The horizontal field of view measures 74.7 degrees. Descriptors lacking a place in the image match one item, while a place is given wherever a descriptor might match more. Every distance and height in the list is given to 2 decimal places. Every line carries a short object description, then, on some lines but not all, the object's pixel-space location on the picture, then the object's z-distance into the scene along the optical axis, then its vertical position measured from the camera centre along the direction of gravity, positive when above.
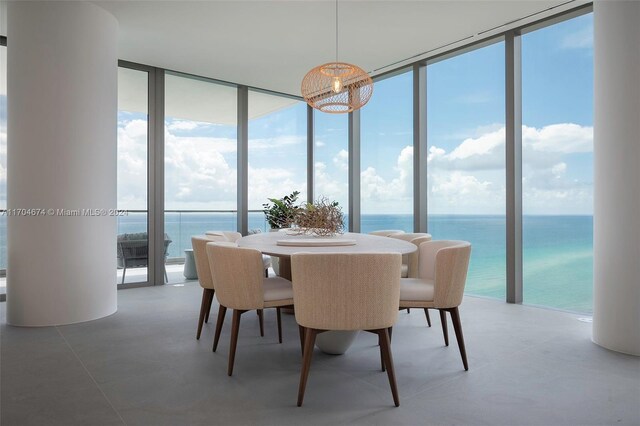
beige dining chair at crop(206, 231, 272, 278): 3.93 -0.24
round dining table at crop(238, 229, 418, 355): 2.53 -0.22
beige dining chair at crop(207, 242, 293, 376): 2.41 -0.41
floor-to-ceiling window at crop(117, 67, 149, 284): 5.22 +0.48
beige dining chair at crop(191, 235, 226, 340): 3.09 -0.44
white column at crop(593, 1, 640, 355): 2.82 +0.24
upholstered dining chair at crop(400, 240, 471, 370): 2.42 -0.46
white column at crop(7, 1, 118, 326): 3.58 +0.45
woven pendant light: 3.54 +1.11
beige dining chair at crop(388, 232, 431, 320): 3.43 -0.40
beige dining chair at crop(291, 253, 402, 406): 1.93 -0.38
